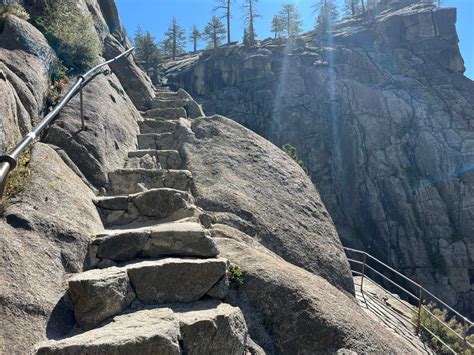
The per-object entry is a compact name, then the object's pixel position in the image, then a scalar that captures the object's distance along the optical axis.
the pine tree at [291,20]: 55.44
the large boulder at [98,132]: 7.45
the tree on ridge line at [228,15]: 49.94
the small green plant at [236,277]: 5.40
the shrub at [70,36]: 10.42
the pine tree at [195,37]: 68.55
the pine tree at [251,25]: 50.00
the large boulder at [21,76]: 6.20
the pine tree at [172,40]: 63.91
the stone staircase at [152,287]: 3.90
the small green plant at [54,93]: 8.47
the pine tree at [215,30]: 56.28
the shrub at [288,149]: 22.50
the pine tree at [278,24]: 56.19
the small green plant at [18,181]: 5.05
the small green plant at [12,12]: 8.64
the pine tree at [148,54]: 46.88
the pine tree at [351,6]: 64.99
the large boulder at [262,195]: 7.55
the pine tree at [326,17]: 52.88
